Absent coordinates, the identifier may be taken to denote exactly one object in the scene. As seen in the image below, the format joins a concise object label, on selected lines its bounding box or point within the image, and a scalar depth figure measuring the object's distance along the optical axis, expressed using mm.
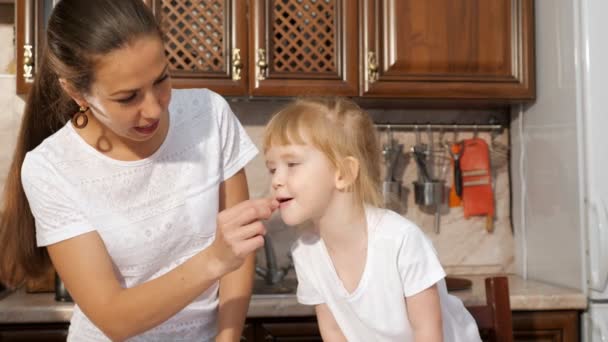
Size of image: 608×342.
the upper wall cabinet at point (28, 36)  2355
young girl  1349
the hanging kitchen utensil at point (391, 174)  2721
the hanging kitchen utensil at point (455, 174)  2820
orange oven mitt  2834
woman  1165
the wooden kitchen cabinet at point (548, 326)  2277
